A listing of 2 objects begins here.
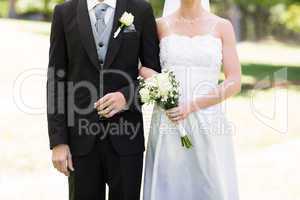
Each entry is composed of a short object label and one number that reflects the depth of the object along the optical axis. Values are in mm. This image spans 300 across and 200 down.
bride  9055
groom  8164
